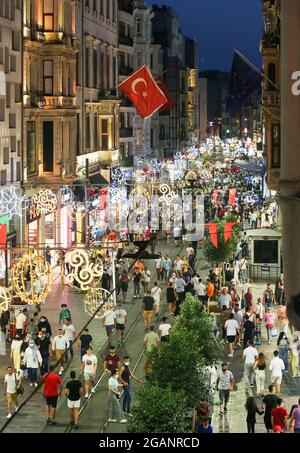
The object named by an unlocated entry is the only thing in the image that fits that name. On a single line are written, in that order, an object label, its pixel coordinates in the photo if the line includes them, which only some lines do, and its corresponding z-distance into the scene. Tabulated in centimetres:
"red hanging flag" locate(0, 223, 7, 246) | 3144
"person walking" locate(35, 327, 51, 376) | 2252
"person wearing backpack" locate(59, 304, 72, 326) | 2604
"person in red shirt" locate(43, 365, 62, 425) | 1830
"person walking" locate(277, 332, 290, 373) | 2322
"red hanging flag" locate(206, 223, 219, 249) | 3891
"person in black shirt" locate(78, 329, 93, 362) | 2280
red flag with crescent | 2970
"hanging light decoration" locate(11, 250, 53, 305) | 2185
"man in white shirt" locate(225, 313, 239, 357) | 2556
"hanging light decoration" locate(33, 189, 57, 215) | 3791
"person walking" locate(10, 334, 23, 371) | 2216
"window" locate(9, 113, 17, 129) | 3859
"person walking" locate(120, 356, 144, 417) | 1978
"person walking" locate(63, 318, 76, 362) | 2359
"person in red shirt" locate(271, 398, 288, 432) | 1683
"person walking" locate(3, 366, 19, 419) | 1900
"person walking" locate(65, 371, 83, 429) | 1836
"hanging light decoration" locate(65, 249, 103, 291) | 2367
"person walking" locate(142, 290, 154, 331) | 2833
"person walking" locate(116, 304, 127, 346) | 2659
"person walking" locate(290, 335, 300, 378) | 2308
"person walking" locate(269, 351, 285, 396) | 2084
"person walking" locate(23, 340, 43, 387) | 2152
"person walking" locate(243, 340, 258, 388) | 2162
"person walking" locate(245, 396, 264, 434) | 1761
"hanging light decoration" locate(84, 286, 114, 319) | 2762
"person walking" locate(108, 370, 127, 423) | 1878
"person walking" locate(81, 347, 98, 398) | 2059
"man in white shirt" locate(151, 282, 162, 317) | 2981
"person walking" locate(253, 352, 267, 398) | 2089
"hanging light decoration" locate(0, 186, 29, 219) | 3441
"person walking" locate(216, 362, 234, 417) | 1975
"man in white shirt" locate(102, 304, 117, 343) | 2648
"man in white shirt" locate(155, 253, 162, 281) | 3866
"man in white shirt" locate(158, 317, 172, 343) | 2394
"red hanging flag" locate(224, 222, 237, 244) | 3929
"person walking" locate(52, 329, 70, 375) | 2264
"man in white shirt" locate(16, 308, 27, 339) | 2491
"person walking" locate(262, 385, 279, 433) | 1738
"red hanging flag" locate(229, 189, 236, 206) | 6472
